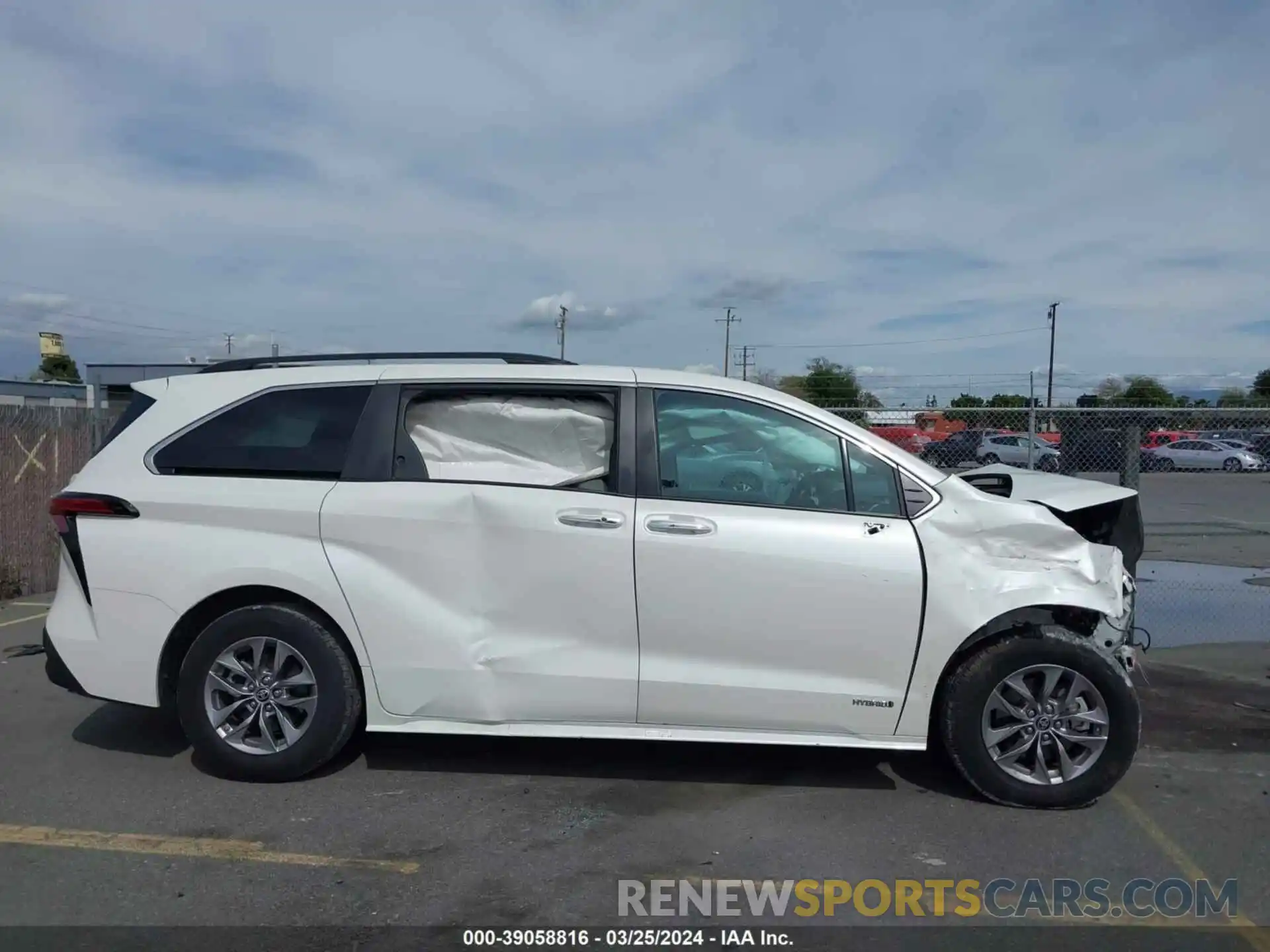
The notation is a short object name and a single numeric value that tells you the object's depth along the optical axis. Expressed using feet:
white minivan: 13.92
